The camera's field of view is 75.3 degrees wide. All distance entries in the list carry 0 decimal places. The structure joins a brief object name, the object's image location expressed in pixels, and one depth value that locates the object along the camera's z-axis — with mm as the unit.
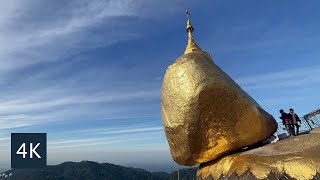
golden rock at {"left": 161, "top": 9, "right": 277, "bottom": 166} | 7263
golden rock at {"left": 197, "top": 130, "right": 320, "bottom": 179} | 6262
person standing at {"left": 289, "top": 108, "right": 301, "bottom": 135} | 8340
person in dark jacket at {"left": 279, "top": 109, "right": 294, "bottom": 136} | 8310
